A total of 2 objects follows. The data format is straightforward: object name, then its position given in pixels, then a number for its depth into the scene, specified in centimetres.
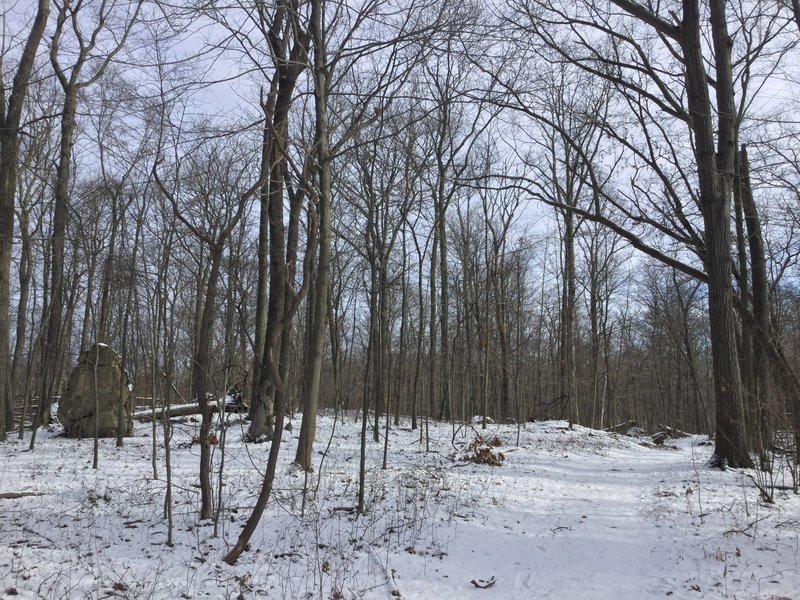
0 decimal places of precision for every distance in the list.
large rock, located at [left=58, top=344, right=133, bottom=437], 1138
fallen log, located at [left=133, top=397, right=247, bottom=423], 1297
